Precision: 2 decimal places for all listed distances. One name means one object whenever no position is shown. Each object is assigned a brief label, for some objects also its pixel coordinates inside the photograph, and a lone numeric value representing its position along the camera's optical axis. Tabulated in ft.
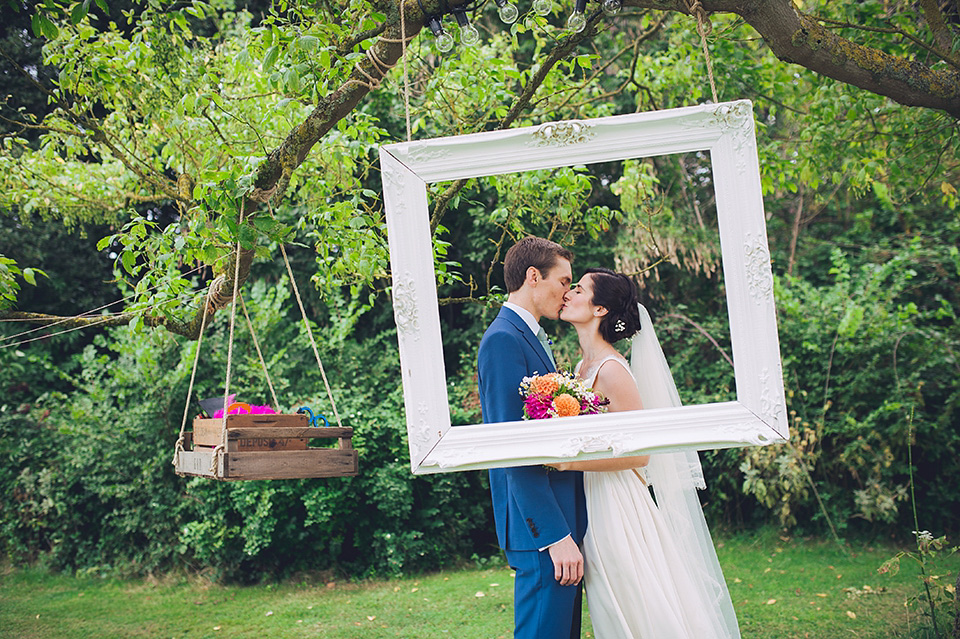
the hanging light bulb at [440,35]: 8.52
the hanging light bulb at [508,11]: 8.89
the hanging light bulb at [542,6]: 9.66
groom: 8.62
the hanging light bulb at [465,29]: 8.91
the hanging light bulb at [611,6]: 9.08
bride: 9.01
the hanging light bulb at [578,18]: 8.89
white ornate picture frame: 6.98
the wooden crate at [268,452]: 8.88
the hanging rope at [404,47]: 7.36
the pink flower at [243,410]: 10.05
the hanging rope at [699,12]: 7.77
